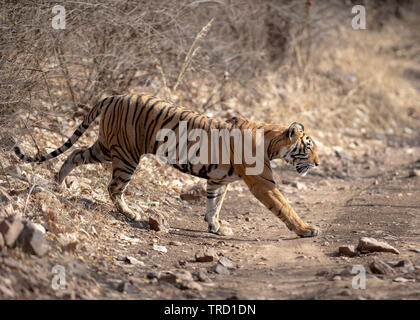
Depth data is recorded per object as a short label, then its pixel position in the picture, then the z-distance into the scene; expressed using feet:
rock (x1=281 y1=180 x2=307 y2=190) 52.80
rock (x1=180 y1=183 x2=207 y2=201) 45.96
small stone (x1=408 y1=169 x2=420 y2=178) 55.62
